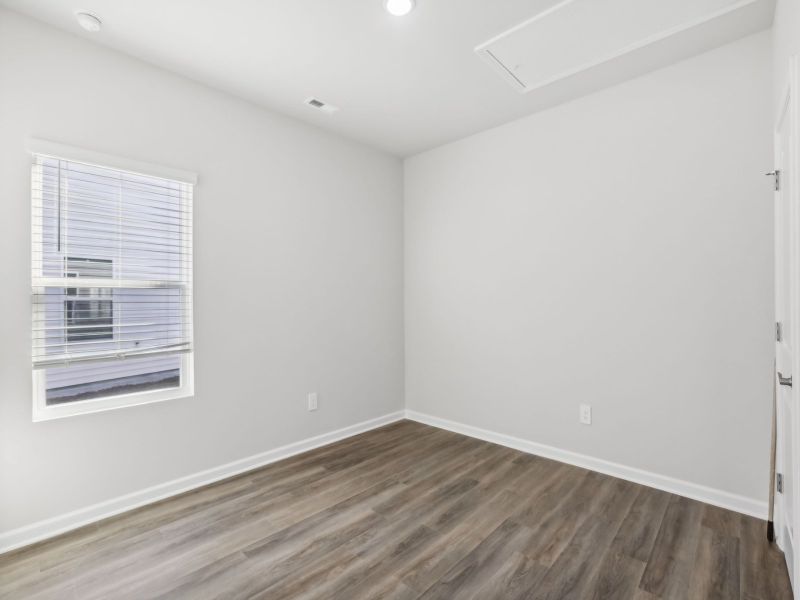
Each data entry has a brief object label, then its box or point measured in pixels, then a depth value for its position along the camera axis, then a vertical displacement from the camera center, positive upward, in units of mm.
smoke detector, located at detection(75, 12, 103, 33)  2052 +1474
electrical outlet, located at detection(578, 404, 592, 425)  2902 -824
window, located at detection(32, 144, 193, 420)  2141 +109
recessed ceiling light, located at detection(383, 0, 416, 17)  1988 +1496
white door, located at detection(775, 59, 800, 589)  1455 -62
